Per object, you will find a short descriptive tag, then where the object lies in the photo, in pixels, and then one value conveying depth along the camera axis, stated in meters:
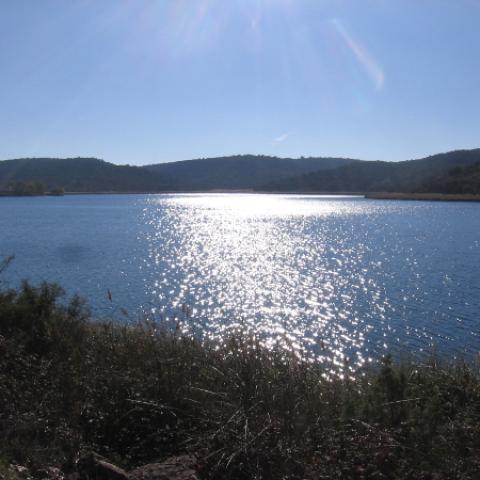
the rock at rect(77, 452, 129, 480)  4.83
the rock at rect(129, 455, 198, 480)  4.86
